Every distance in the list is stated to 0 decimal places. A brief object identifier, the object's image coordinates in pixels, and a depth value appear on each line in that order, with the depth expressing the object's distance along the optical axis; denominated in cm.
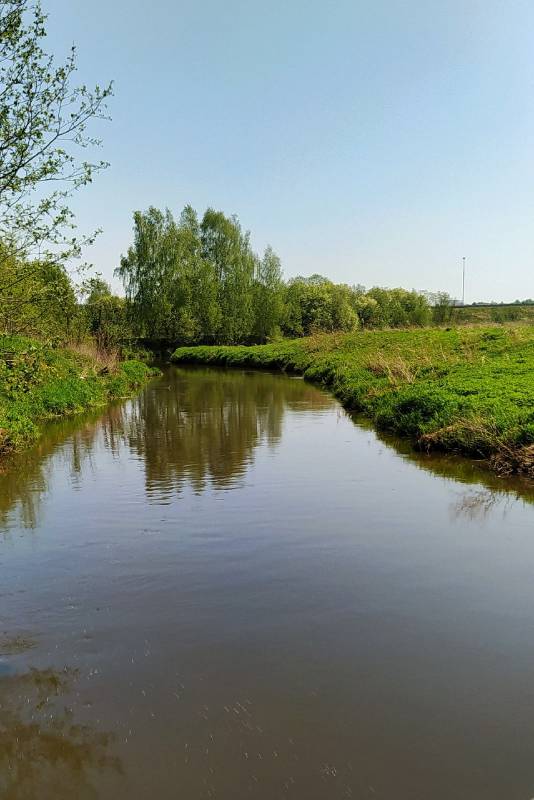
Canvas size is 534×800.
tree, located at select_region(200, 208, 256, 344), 6862
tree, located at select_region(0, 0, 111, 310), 768
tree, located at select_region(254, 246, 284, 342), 7125
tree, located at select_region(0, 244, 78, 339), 844
